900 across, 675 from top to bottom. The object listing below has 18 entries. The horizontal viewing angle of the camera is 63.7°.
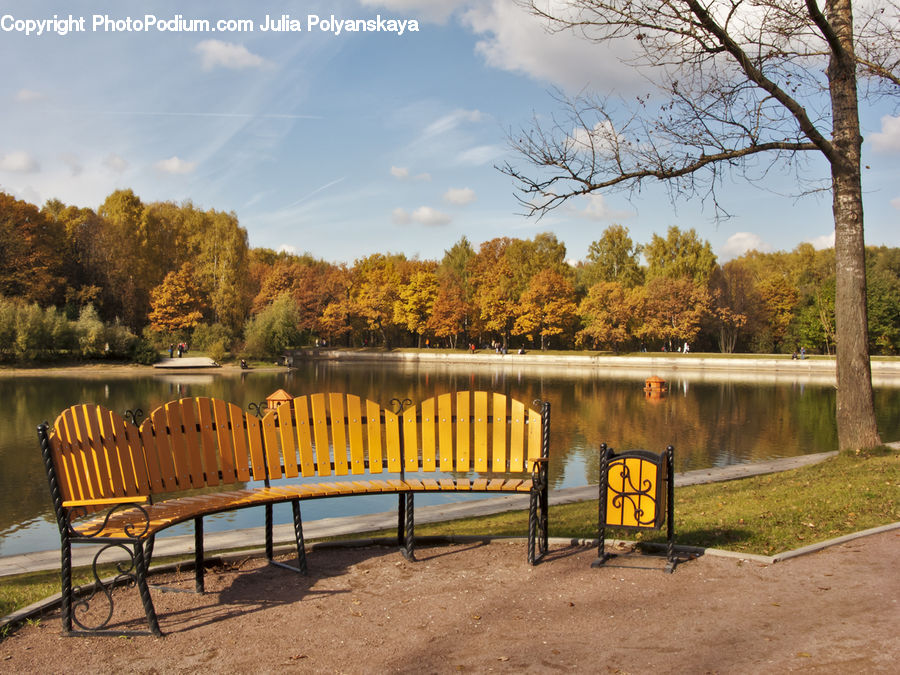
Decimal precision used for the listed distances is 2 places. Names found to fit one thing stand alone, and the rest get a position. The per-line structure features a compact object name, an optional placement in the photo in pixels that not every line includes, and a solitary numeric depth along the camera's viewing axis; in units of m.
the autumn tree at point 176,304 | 63.34
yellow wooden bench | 4.98
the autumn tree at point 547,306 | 75.50
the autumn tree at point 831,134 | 10.46
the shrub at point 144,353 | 53.81
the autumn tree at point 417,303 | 81.38
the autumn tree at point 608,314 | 72.94
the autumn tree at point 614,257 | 85.75
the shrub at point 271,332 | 58.38
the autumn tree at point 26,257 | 56.25
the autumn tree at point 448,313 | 78.94
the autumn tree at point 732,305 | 74.12
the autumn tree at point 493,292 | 78.44
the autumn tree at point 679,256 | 78.94
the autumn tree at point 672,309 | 72.50
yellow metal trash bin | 6.00
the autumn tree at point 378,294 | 81.38
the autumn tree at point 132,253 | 64.94
